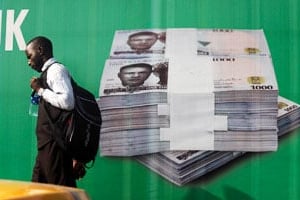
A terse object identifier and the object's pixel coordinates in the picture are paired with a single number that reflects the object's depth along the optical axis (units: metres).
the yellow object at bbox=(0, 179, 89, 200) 2.68
